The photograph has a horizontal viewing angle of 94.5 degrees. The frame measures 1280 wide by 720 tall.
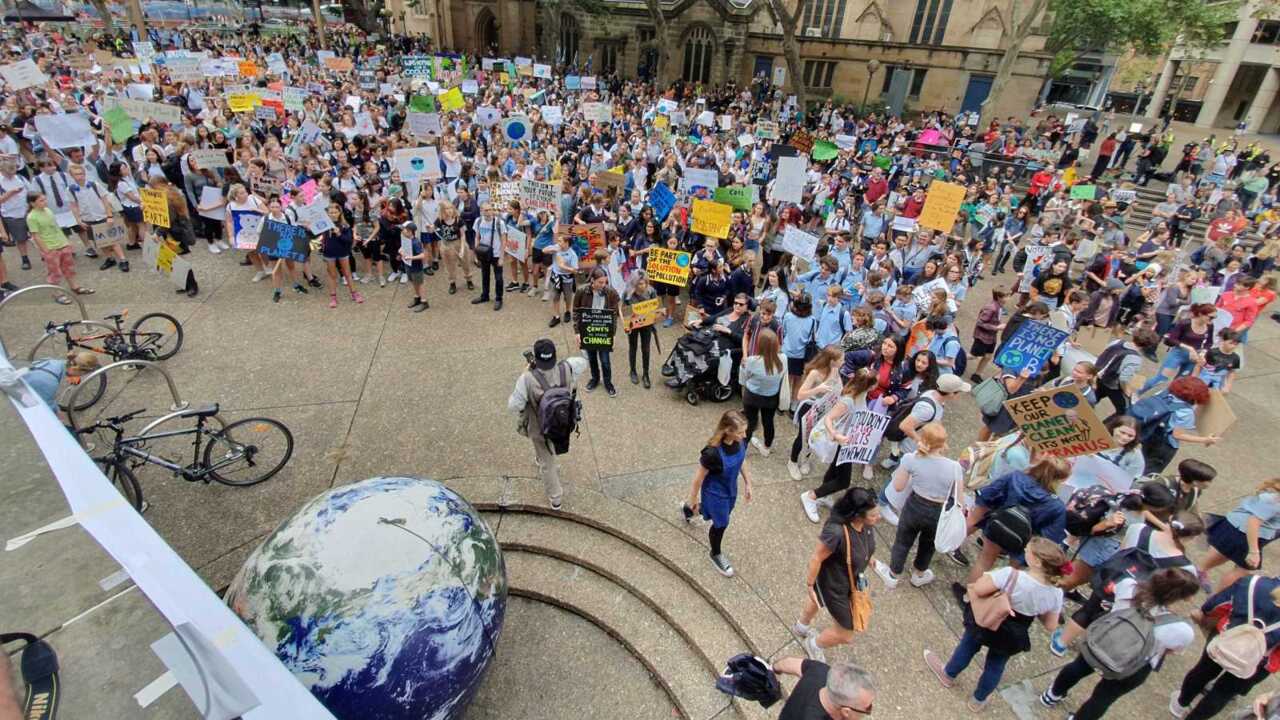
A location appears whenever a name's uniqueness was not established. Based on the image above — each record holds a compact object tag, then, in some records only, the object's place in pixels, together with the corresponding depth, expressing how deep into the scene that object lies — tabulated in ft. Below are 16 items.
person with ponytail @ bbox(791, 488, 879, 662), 12.99
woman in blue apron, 15.56
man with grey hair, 9.55
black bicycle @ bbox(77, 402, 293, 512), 16.93
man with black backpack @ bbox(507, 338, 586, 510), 16.89
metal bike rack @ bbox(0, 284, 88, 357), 22.17
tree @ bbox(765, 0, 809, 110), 81.35
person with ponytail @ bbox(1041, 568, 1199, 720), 11.74
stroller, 25.16
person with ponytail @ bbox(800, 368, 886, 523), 18.53
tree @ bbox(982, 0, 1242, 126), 79.10
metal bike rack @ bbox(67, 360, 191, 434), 17.85
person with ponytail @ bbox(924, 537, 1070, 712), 12.47
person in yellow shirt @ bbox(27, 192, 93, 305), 28.45
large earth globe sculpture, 9.73
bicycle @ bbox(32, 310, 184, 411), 22.34
